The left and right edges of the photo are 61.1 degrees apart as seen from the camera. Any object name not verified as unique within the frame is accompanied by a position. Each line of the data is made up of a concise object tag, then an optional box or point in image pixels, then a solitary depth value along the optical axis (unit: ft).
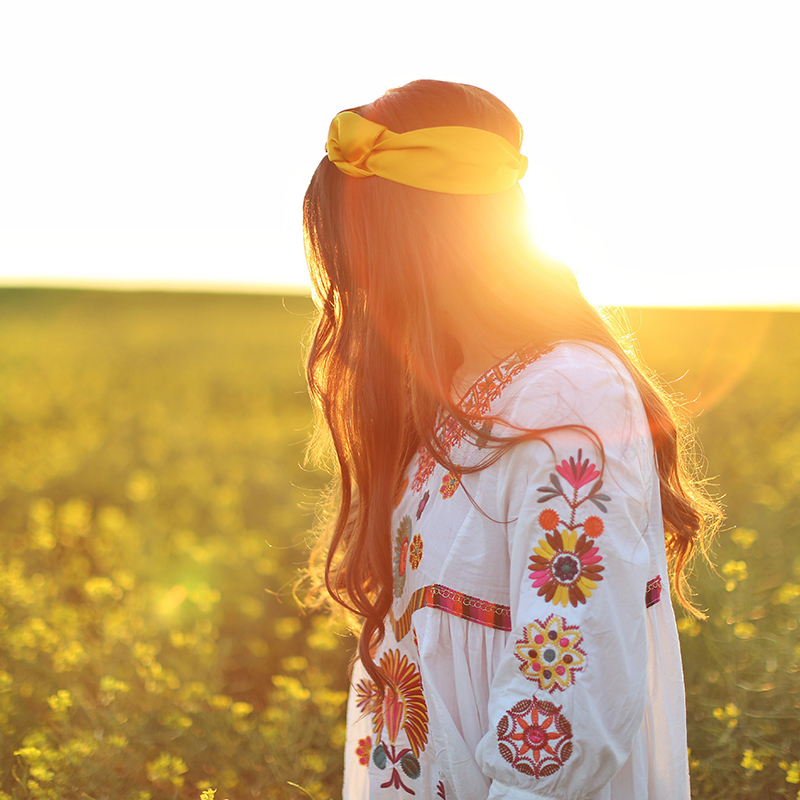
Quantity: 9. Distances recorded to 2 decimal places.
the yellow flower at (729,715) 6.77
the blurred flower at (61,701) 6.72
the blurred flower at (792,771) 6.16
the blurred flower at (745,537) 8.49
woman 3.39
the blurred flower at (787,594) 7.75
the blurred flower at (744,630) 7.31
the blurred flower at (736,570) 7.27
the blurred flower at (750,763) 6.53
